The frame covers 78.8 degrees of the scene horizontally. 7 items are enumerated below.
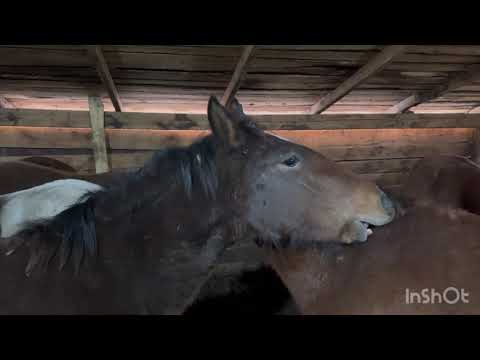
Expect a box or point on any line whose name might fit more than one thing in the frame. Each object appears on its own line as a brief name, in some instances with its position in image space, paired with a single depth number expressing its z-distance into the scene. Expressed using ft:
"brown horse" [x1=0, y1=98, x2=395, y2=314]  2.99
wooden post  8.03
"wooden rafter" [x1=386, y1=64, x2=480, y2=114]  7.76
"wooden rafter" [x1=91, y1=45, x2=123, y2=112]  5.53
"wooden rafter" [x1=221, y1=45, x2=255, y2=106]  5.82
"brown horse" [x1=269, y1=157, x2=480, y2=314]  3.94
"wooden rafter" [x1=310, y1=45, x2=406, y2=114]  6.10
